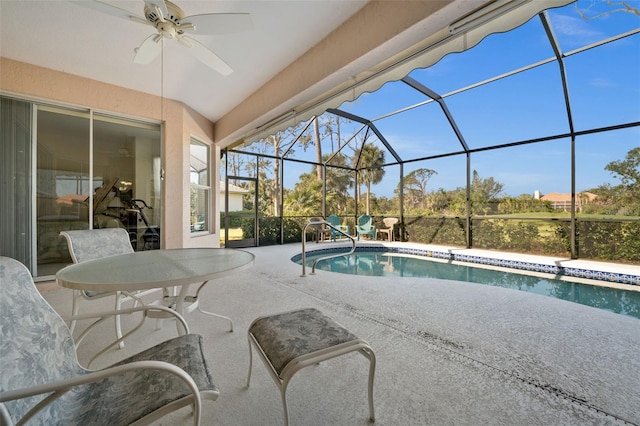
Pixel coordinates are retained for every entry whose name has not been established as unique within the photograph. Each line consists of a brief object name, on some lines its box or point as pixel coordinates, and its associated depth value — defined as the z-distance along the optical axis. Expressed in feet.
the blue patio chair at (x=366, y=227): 30.07
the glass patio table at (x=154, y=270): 4.28
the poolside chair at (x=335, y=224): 29.78
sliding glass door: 11.09
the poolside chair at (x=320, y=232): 28.75
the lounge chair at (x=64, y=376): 2.62
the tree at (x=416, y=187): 28.12
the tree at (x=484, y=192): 23.31
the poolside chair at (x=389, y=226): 29.43
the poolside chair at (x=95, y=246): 6.89
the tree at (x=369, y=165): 31.63
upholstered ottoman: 3.75
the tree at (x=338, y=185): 31.96
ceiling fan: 6.43
